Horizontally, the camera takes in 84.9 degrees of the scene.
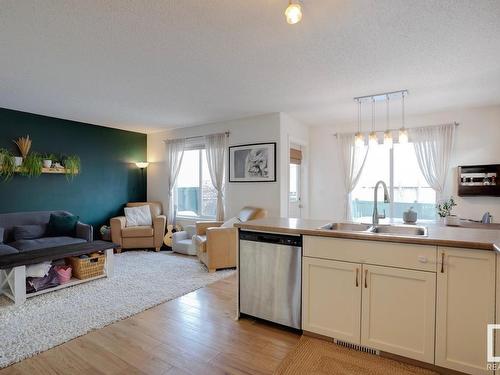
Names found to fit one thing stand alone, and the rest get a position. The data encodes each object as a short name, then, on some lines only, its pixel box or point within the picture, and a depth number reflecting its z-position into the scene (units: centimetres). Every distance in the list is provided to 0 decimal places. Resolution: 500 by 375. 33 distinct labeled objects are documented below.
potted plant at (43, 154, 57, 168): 465
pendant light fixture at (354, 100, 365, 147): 324
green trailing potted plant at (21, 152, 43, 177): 446
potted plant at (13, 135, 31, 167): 445
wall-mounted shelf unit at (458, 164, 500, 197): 404
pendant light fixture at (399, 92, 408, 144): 302
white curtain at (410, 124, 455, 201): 439
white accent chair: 504
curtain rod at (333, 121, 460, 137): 434
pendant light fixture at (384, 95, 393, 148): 306
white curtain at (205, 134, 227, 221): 530
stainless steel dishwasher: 233
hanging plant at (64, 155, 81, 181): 494
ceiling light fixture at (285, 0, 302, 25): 156
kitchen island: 174
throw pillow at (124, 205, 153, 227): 552
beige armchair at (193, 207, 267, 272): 406
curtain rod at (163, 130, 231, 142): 522
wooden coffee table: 292
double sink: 233
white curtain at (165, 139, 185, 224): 600
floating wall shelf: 466
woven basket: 354
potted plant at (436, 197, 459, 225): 393
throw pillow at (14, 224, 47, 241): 423
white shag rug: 228
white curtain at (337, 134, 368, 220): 512
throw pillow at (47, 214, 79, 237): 454
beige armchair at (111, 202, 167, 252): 523
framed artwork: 467
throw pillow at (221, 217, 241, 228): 460
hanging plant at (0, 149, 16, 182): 418
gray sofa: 393
